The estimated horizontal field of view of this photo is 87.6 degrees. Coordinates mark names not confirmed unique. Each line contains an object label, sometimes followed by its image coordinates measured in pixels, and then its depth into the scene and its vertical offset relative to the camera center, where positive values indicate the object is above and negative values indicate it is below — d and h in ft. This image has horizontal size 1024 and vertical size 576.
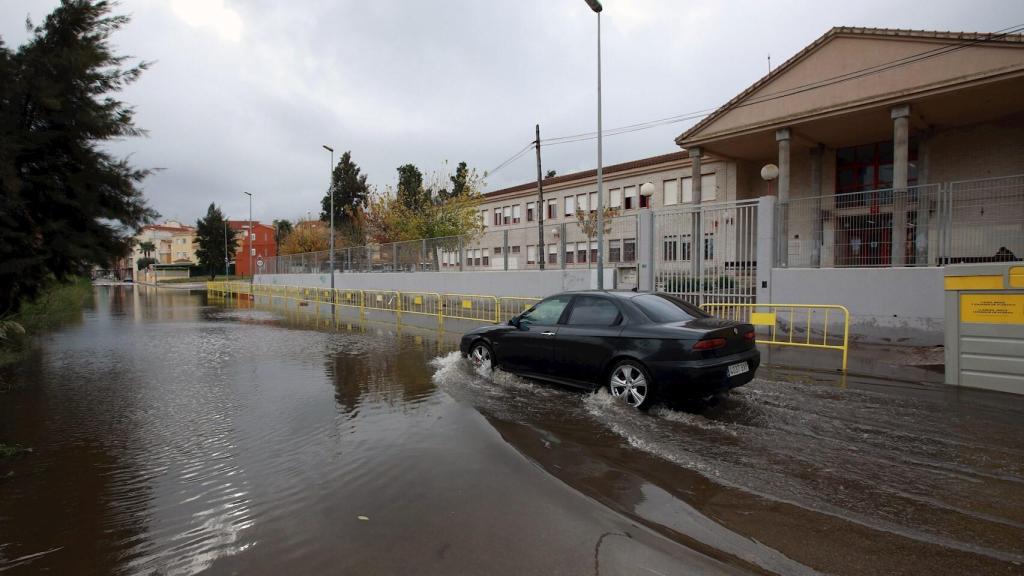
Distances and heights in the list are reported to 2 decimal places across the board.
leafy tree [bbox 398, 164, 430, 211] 140.58 +23.29
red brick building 280.92 +13.38
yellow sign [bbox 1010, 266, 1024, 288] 22.24 -0.52
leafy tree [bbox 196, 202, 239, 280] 271.08 +15.06
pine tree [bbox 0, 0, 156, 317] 20.47 +4.80
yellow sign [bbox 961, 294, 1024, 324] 22.53 -1.91
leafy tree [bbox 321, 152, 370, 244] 208.64 +30.10
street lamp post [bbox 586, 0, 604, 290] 49.88 +4.89
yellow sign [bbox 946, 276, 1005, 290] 23.00 -0.80
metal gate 43.06 +1.12
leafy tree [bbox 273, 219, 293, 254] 265.75 +24.11
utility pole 73.70 +6.32
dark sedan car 19.26 -3.16
